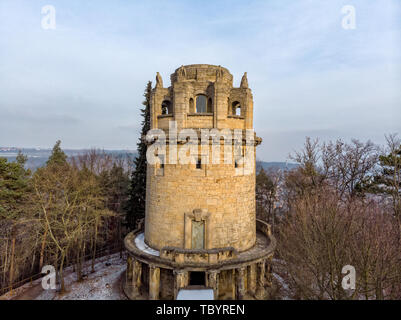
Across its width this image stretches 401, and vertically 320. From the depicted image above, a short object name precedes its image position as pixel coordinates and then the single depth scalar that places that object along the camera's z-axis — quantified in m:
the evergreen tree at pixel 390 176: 19.97
